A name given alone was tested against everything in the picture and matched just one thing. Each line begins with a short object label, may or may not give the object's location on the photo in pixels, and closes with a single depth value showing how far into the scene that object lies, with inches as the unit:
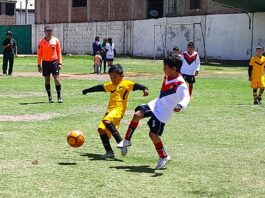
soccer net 1753.2
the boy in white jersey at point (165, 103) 303.7
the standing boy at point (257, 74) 636.7
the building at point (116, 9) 1835.6
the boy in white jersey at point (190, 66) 655.1
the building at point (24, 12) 3003.9
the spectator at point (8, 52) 1023.6
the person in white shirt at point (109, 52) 1108.5
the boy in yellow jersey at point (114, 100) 333.7
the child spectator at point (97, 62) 1107.5
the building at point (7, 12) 2874.0
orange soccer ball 328.8
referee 602.9
